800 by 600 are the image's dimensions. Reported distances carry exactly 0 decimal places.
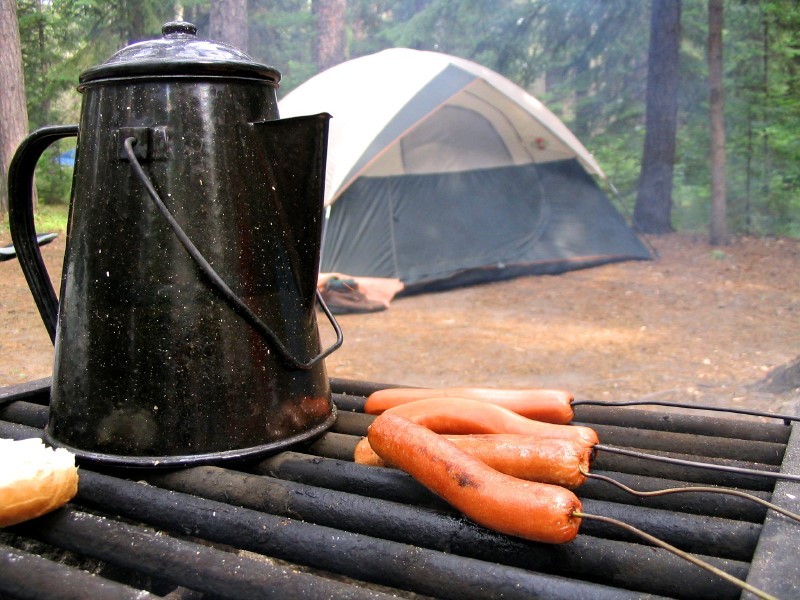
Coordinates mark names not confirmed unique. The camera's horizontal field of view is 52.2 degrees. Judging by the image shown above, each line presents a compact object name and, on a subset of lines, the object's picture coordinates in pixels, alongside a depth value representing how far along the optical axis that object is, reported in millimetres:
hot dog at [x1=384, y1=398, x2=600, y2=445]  399
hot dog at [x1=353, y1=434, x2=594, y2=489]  338
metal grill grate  293
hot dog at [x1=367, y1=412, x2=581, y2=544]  301
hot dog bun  322
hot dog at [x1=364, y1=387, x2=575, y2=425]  429
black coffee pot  383
